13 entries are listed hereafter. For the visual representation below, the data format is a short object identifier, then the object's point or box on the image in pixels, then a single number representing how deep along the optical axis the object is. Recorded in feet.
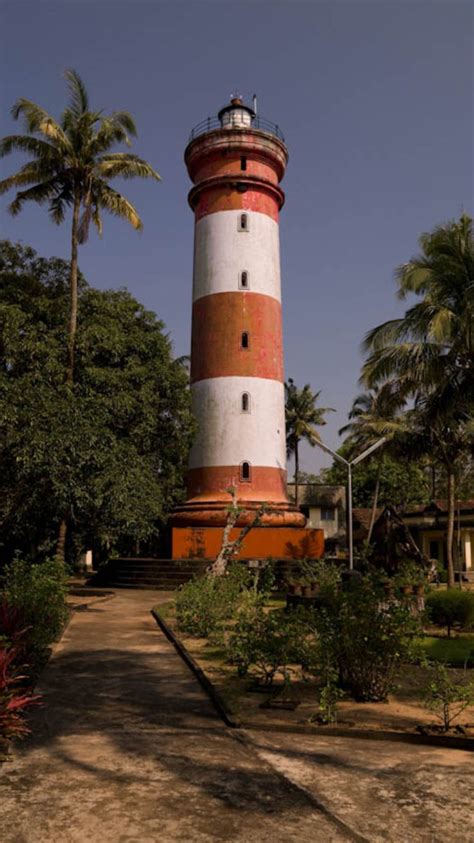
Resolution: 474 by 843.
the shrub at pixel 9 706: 20.20
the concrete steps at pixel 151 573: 85.92
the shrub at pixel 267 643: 29.27
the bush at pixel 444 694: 23.90
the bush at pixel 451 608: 50.46
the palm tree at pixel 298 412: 193.77
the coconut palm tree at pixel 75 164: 76.02
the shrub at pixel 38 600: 35.86
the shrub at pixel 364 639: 27.02
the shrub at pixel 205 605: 45.60
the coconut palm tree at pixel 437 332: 64.59
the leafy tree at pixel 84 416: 61.36
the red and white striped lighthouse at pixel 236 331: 93.45
